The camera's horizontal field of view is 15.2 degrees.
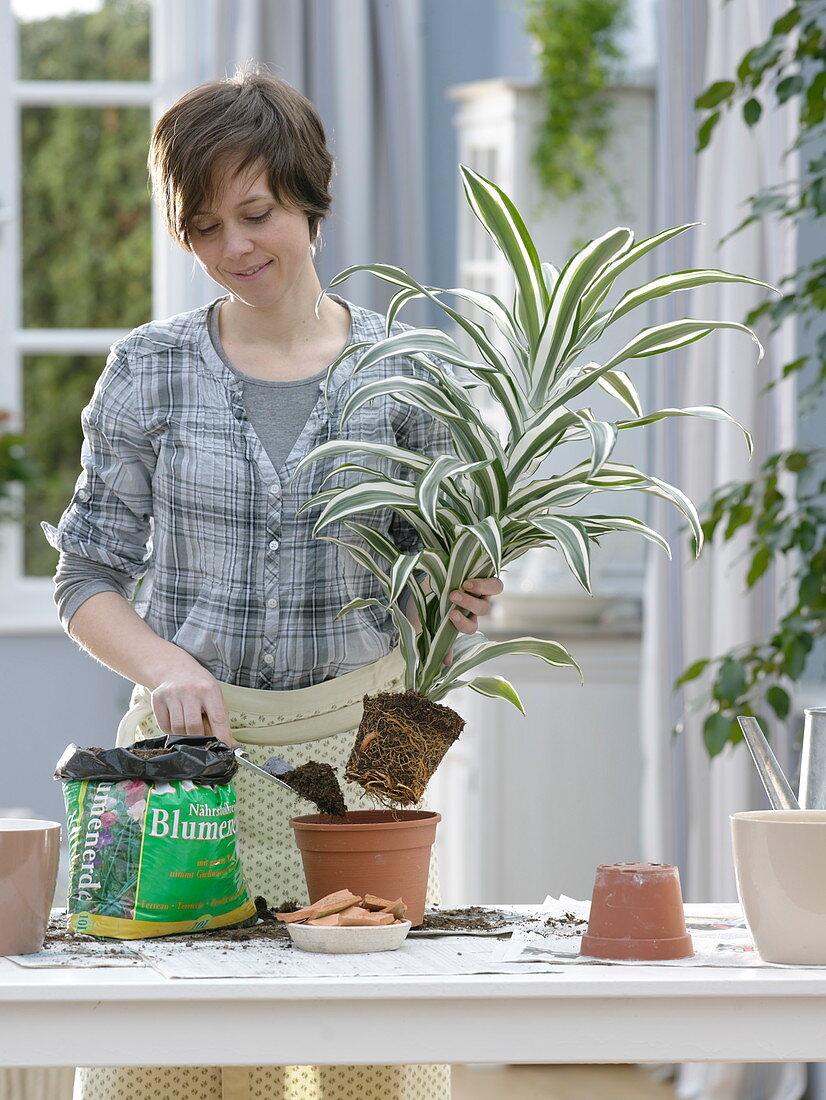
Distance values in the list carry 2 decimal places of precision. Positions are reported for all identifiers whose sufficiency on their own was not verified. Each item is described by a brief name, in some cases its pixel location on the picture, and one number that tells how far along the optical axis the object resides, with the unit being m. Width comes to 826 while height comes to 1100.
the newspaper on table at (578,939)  3.37
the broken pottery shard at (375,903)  3.44
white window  9.31
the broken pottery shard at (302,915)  3.42
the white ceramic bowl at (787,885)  3.32
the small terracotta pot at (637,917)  3.37
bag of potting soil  3.45
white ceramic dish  3.38
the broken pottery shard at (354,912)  3.40
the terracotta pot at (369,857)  3.49
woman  3.92
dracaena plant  3.50
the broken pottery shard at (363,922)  3.39
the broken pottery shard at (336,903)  3.41
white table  3.21
